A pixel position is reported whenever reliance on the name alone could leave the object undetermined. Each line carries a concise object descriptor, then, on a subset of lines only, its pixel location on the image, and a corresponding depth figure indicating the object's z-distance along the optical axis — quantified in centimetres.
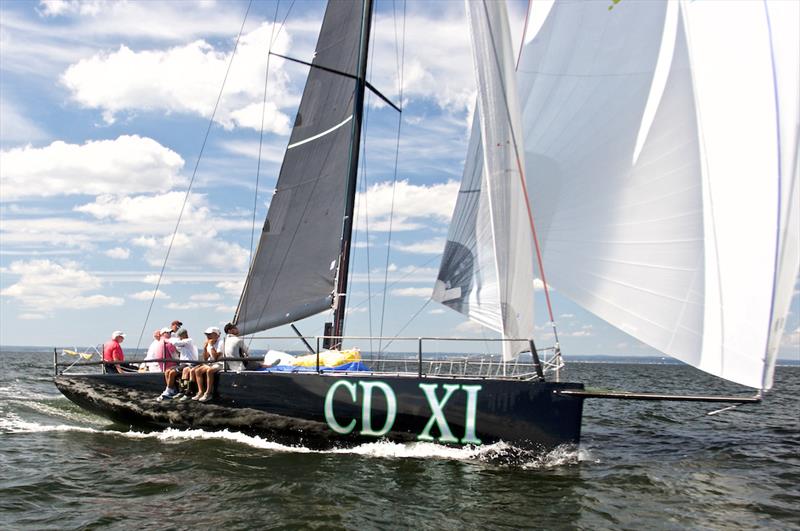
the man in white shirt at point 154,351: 1127
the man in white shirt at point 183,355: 1028
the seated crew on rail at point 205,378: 1005
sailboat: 759
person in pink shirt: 1042
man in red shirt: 1158
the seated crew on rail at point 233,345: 1043
